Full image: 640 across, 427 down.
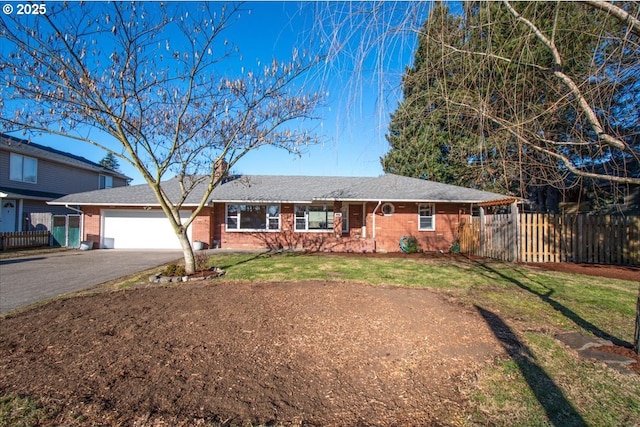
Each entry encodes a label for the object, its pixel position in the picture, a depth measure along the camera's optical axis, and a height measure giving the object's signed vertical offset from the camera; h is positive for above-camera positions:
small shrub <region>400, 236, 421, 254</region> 14.55 -1.25
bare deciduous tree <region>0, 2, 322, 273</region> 6.38 +2.75
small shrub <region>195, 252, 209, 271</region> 9.08 -1.36
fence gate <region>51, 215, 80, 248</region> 17.16 -0.63
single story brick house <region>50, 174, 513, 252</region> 15.41 +0.12
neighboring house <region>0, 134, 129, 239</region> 17.61 +2.59
